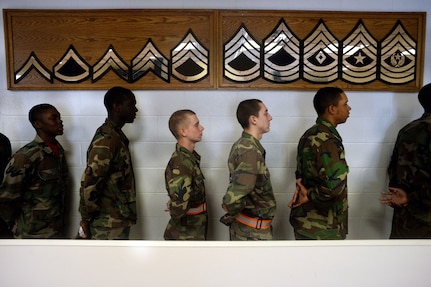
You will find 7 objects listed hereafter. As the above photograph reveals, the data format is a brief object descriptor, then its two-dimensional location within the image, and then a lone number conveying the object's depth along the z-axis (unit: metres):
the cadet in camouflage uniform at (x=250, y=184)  1.70
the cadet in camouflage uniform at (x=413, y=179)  1.94
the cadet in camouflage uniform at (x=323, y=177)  1.73
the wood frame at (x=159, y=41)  2.20
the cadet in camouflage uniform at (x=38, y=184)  1.91
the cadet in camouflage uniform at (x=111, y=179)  1.84
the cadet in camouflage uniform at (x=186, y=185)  1.75
